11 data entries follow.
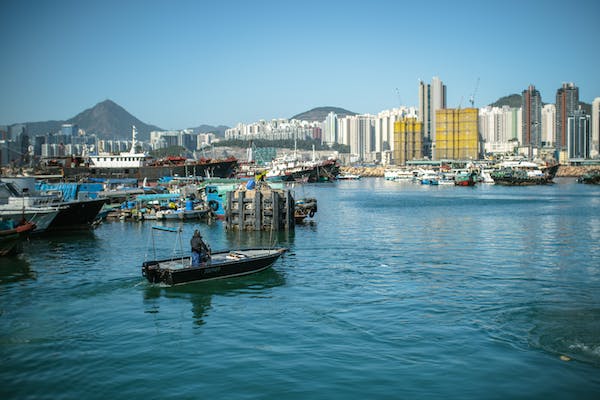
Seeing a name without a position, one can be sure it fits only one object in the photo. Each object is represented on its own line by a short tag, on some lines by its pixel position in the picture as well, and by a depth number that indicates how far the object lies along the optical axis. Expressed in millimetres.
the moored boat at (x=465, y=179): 112500
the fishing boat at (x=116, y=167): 81438
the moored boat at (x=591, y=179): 116625
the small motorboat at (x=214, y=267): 19922
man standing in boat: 20281
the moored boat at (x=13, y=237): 26156
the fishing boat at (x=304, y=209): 42281
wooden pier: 36250
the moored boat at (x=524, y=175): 114438
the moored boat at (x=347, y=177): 158600
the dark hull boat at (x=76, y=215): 36312
